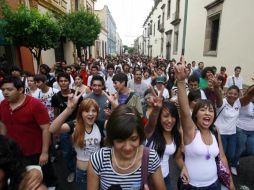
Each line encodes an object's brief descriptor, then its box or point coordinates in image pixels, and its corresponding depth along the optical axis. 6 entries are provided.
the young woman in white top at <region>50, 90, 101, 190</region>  2.88
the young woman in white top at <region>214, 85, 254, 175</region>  3.94
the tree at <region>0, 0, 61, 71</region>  6.84
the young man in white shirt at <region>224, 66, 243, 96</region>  7.84
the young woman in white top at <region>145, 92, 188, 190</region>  2.57
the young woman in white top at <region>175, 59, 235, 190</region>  2.35
